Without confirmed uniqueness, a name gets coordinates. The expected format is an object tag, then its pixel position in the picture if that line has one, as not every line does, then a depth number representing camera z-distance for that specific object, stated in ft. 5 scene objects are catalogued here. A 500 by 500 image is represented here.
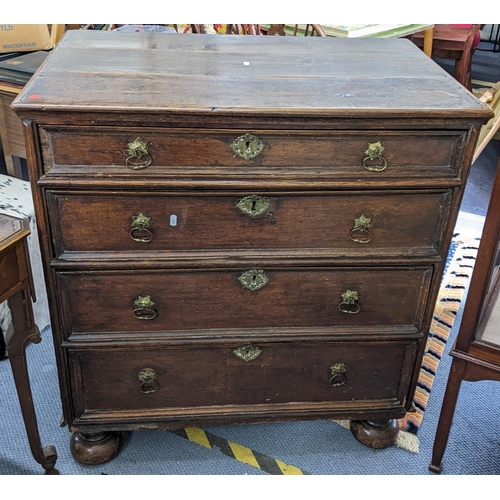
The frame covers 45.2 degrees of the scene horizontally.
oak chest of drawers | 4.03
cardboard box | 7.37
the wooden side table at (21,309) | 4.03
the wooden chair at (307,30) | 6.93
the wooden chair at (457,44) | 11.98
